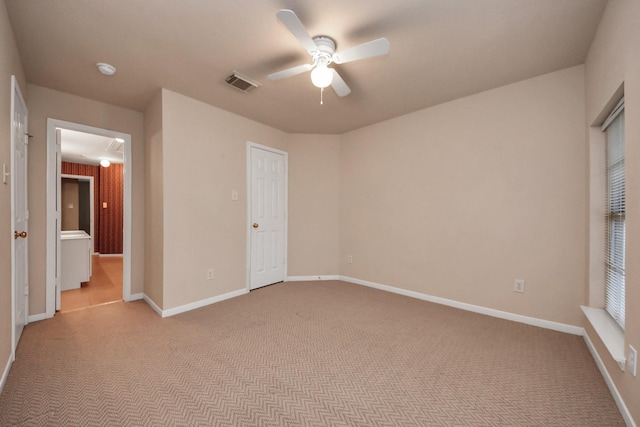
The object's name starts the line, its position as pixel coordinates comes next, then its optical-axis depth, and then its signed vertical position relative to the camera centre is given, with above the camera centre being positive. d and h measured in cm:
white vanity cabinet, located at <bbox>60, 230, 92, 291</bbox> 390 -75
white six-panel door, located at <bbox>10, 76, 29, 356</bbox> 195 -1
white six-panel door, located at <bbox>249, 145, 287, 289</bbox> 389 -8
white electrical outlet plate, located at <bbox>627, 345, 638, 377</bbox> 137 -77
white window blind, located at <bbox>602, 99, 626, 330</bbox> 190 -4
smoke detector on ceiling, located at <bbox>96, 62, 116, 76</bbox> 239 +129
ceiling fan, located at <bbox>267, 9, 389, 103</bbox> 171 +112
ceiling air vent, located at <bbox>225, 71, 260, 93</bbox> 259 +129
